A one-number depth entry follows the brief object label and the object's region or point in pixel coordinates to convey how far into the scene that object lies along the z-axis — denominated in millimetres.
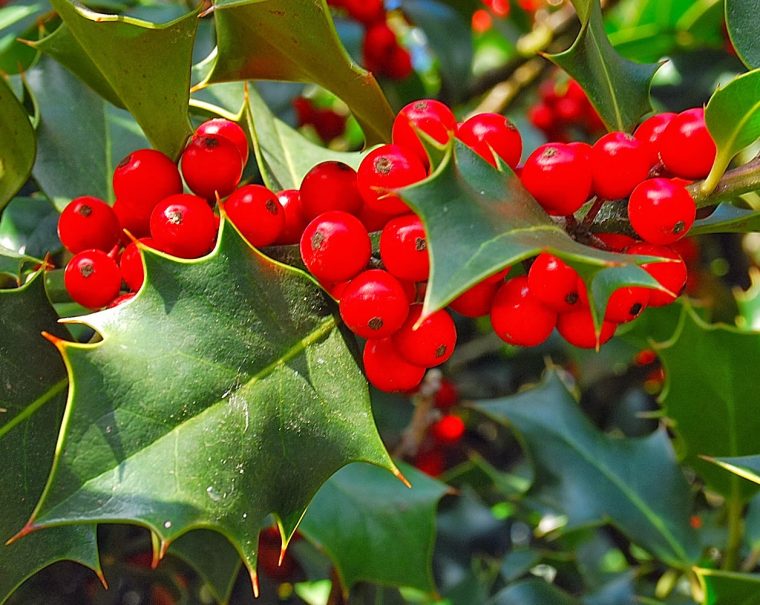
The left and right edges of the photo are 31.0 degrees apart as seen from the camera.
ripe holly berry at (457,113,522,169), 185
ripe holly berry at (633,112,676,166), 191
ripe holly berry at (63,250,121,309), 193
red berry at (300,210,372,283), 181
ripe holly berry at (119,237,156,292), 192
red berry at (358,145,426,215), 178
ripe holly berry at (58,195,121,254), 203
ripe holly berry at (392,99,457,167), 183
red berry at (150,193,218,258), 188
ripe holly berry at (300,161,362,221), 191
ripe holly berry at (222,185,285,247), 189
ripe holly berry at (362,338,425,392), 188
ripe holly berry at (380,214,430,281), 177
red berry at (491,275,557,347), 184
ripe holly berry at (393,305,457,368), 183
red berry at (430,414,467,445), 363
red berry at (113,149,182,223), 197
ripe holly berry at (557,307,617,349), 183
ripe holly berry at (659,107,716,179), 183
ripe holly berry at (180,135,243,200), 196
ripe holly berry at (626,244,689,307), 180
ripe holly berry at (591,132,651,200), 182
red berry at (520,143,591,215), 180
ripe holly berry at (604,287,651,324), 180
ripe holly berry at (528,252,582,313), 178
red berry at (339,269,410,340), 179
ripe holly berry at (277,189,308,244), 200
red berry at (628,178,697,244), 176
